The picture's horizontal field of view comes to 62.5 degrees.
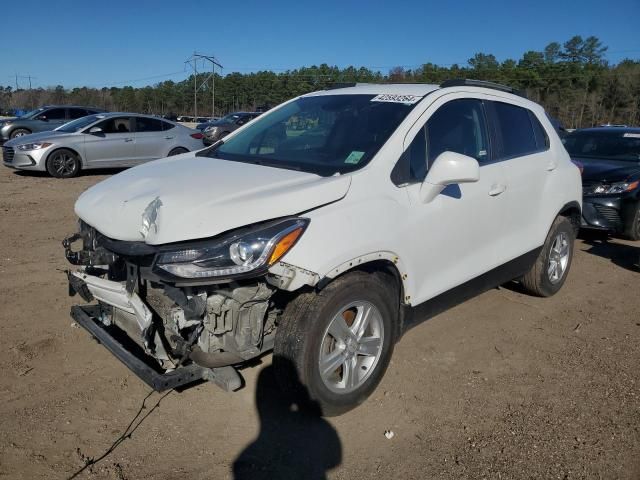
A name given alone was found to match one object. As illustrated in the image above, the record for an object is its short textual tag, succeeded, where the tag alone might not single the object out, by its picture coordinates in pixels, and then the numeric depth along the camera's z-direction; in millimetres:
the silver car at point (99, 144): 11641
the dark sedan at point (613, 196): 7234
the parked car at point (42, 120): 17688
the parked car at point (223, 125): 21906
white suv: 2680
